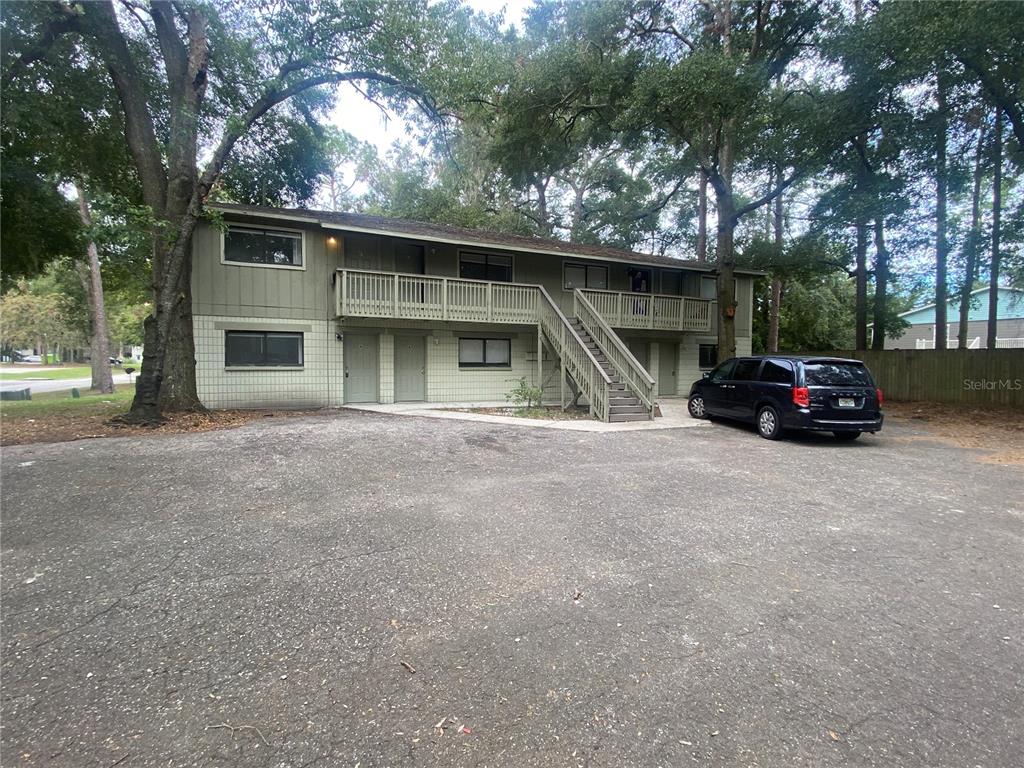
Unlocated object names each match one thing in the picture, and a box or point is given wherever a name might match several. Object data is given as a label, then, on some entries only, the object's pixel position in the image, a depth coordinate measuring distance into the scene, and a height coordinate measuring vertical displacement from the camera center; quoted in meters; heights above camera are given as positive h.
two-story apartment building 12.65 +1.37
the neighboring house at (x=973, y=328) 30.20 +2.40
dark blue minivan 8.50 -0.61
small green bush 13.04 -0.87
